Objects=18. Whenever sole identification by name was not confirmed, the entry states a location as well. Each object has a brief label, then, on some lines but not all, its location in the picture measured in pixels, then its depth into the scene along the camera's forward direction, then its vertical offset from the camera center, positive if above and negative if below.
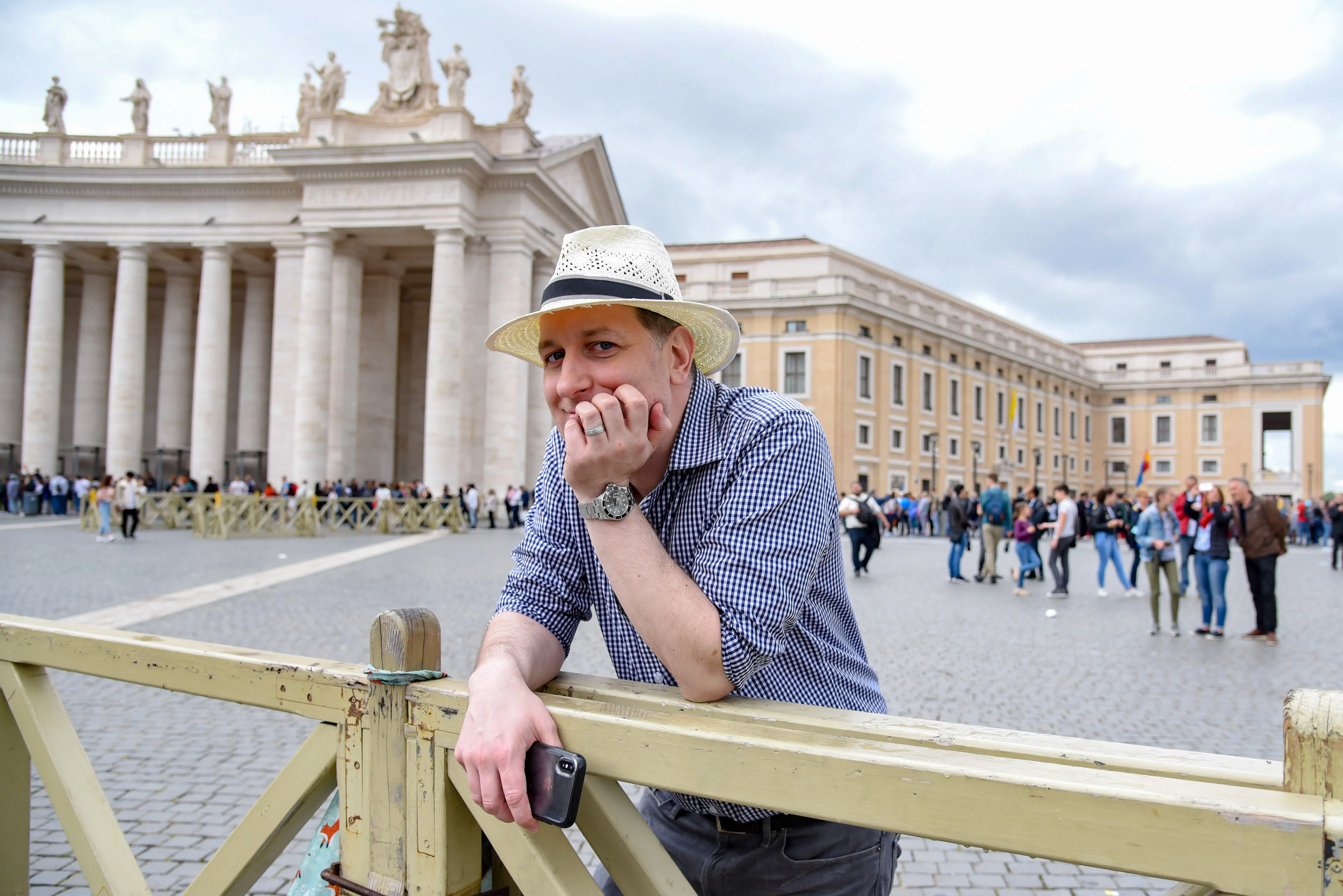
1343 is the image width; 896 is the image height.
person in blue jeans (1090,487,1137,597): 12.55 -0.81
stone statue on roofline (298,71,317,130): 29.53 +13.09
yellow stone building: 45.88 +6.31
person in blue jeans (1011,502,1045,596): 13.49 -0.85
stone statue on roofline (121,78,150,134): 31.81 +13.37
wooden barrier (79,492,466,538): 20.33 -1.23
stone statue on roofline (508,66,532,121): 29.62 +12.95
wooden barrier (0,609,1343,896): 0.91 -0.40
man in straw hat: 1.38 -0.15
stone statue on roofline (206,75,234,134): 31.78 +13.45
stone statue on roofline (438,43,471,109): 28.56 +13.23
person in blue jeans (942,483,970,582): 14.16 -0.82
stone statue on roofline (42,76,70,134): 31.81 +13.28
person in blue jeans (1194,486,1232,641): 9.05 -0.72
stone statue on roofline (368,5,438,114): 29.27 +13.83
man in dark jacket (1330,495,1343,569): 19.22 -0.86
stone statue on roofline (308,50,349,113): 29.19 +13.14
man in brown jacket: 8.71 -0.58
